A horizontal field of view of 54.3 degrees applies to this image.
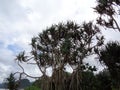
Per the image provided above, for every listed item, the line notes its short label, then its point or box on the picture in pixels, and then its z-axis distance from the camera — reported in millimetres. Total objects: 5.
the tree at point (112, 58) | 8570
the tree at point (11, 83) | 10717
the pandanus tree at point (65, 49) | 9774
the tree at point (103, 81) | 9490
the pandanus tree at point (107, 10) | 7550
